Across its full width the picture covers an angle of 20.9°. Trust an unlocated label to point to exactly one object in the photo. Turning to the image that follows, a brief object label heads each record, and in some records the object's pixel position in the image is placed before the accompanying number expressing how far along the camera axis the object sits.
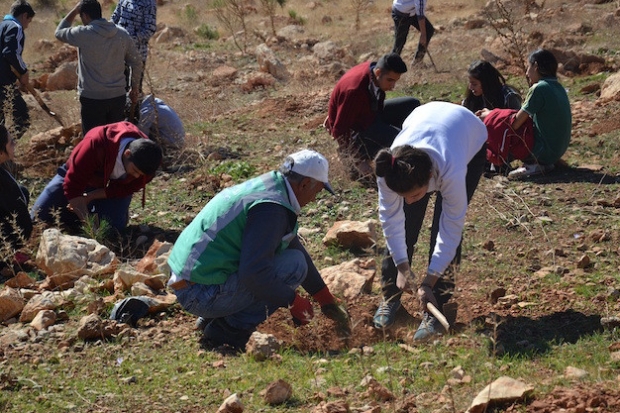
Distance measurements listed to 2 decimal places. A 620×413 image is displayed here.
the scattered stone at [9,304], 9.42
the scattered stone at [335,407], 6.38
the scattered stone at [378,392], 6.70
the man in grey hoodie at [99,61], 13.88
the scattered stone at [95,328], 8.60
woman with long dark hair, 13.00
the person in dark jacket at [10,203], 10.80
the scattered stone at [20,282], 10.29
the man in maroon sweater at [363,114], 13.03
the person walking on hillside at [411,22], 19.91
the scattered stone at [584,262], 9.52
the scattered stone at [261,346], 7.90
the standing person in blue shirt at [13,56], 14.61
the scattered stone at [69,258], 10.34
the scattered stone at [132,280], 9.82
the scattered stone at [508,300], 8.98
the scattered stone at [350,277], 9.44
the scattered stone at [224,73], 22.79
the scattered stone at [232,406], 6.64
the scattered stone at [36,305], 9.32
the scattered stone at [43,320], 9.02
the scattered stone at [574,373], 6.75
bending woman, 7.16
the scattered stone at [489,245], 10.46
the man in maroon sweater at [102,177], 10.72
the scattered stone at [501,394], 6.21
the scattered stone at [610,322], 7.90
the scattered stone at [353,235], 10.77
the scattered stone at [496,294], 9.10
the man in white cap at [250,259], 7.90
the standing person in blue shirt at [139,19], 15.76
